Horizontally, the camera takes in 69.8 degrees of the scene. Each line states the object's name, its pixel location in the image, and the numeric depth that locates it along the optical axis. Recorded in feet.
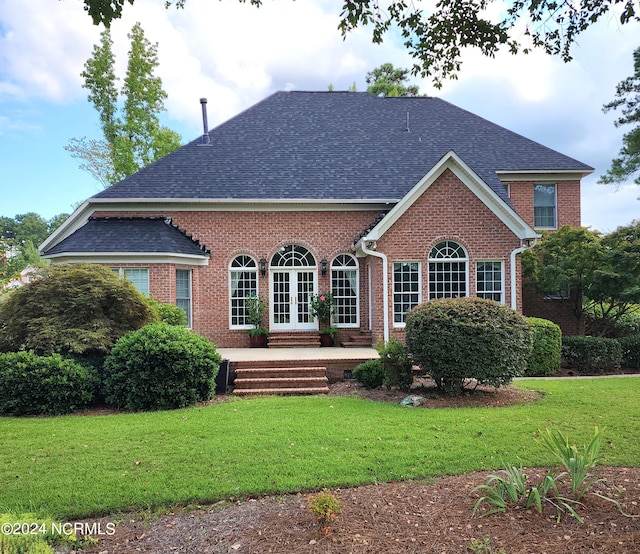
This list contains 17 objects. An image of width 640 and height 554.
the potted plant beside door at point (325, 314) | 48.08
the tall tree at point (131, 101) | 89.81
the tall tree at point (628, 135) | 52.85
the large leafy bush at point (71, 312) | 30.25
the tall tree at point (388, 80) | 100.01
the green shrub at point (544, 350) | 38.04
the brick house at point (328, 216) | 44.24
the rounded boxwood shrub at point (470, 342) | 28.55
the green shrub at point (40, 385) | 27.35
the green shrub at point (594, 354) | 39.91
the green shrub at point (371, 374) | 33.73
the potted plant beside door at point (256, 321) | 48.11
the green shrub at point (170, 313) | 40.45
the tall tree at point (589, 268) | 41.93
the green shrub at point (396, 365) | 31.48
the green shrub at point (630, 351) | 41.29
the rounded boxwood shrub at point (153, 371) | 28.63
